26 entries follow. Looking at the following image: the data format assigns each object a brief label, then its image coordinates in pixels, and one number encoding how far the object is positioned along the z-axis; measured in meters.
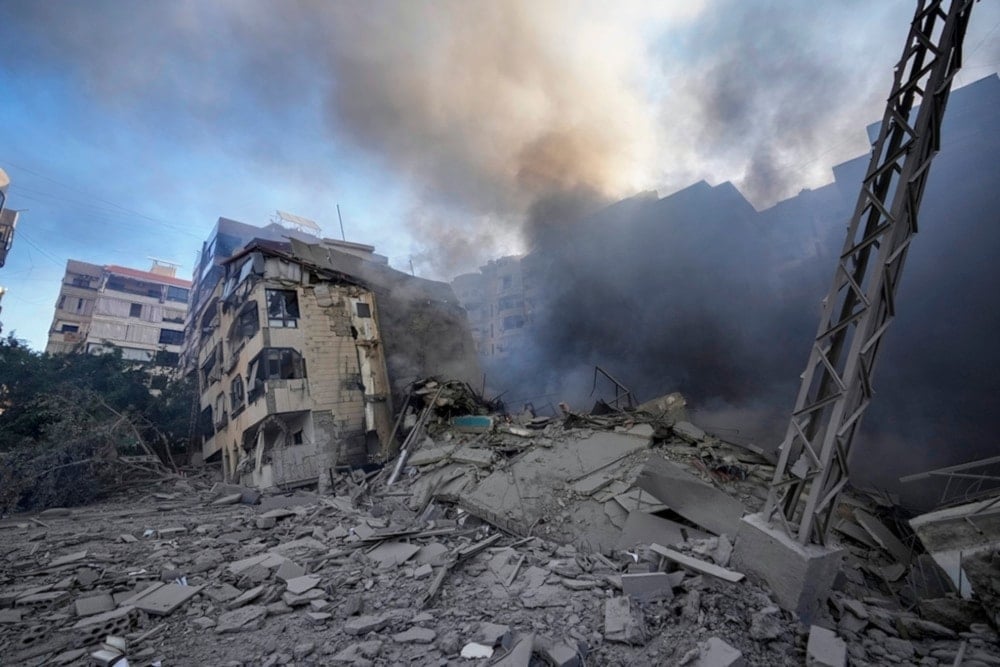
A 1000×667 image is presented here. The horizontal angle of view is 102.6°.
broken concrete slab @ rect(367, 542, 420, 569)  5.56
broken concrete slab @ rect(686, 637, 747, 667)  2.84
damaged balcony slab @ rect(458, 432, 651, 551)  6.96
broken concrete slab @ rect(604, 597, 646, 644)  3.36
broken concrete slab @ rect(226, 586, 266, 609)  4.39
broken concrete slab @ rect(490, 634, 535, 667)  3.05
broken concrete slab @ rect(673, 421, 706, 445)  9.47
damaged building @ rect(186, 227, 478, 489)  15.27
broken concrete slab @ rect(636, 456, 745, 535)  6.00
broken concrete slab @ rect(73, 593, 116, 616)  4.23
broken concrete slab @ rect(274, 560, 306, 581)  4.98
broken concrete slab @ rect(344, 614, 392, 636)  3.73
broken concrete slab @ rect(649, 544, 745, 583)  3.84
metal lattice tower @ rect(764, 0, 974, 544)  3.79
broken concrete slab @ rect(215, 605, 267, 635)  3.96
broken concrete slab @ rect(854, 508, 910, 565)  6.58
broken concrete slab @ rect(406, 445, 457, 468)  11.61
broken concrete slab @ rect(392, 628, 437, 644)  3.57
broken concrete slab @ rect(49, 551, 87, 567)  5.49
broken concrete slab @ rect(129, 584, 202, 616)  4.23
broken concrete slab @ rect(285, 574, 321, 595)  4.60
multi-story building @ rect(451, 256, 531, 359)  37.00
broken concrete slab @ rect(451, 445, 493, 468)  10.23
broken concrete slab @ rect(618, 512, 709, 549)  5.84
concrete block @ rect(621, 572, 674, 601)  3.85
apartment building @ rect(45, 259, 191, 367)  31.56
